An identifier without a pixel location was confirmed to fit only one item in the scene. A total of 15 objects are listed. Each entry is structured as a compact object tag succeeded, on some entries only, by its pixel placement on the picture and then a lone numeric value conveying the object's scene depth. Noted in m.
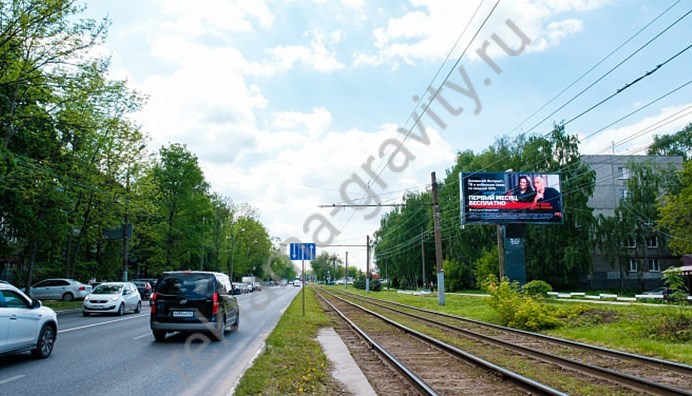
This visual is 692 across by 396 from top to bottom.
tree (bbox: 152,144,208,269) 53.09
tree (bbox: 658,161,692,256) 43.62
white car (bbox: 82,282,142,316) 22.39
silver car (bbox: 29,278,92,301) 33.06
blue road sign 20.16
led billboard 34.44
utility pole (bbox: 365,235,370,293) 70.94
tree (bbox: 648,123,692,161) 62.84
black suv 13.45
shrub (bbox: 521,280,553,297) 27.89
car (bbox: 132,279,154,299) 37.94
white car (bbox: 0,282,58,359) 9.34
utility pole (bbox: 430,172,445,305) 31.67
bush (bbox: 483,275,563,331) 18.41
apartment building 53.72
